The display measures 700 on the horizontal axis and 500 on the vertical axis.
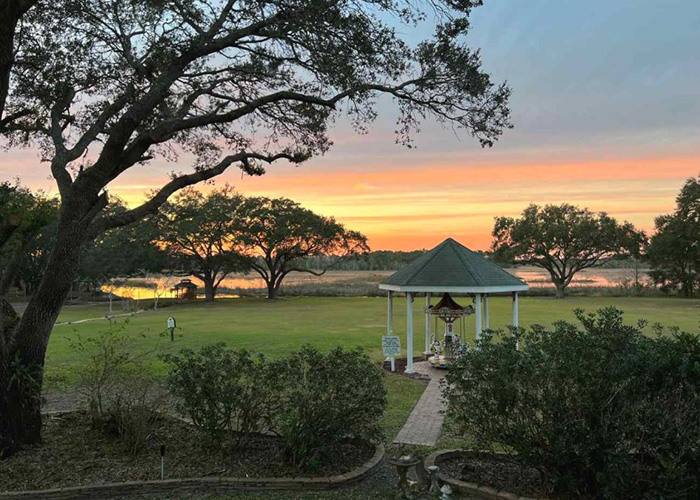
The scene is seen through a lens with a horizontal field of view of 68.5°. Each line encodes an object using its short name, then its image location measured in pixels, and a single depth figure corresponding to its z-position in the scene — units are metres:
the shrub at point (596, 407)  4.14
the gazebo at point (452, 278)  12.51
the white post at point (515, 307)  13.67
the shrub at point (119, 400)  5.93
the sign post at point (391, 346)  12.46
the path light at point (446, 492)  4.70
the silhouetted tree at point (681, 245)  40.25
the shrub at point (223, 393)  5.48
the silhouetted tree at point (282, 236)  41.31
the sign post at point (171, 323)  12.66
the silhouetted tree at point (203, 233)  40.12
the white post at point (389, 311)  14.57
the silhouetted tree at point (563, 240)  44.47
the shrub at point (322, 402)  5.24
